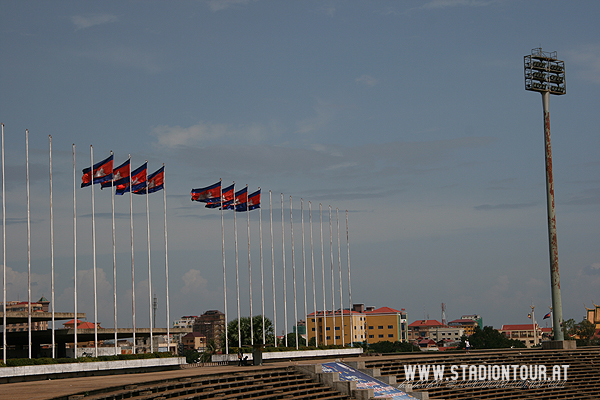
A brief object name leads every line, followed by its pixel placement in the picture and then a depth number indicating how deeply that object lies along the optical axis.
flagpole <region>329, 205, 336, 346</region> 55.83
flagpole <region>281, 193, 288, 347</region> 51.69
